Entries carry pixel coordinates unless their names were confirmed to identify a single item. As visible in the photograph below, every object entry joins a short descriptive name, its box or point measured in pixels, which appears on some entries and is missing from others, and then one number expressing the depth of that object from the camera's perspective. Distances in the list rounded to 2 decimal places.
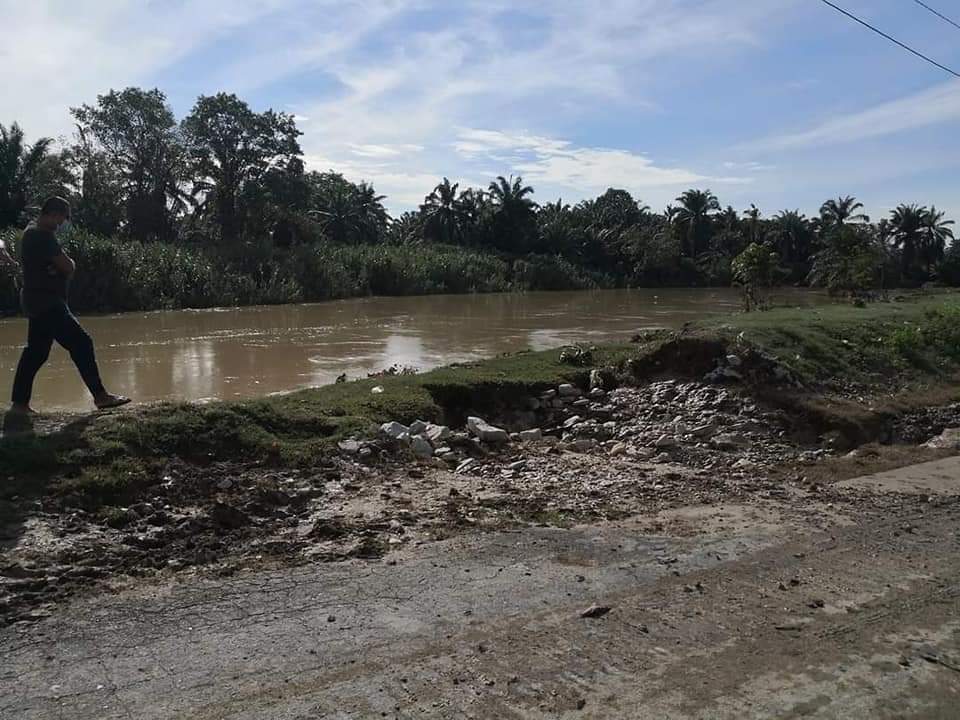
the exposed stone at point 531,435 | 8.46
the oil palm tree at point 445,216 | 68.50
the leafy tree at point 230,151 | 48.53
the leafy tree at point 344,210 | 61.78
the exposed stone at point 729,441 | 8.79
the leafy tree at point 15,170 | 38.50
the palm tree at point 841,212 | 73.04
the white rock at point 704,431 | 9.16
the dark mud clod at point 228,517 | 5.10
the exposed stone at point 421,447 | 7.17
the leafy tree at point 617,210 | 78.60
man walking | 6.26
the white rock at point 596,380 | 10.73
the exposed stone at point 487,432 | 7.95
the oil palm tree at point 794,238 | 73.00
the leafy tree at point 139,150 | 47.19
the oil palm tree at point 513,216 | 67.38
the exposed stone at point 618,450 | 8.03
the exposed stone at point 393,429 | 7.31
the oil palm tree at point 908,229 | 71.44
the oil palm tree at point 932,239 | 71.62
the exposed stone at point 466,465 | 6.93
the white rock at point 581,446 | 8.17
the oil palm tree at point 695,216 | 74.00
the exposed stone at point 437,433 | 7.58
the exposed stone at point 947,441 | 9.34
